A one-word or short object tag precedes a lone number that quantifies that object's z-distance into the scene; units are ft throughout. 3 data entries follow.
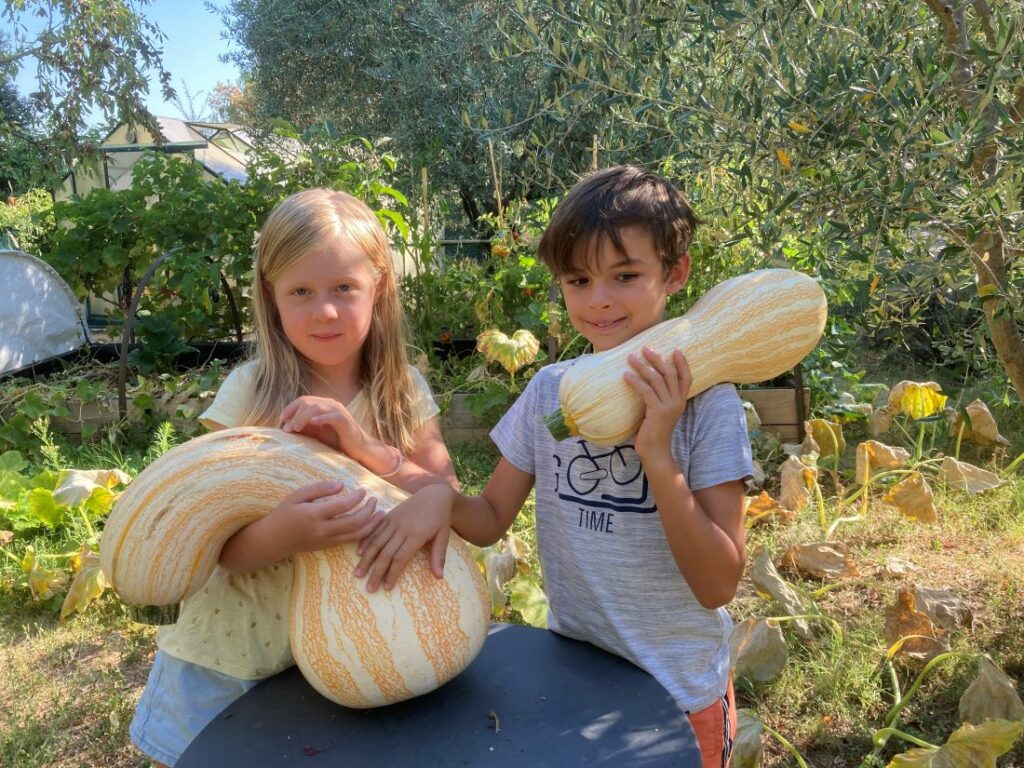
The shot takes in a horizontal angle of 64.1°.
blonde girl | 5.08
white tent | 16.87
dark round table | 4.02
